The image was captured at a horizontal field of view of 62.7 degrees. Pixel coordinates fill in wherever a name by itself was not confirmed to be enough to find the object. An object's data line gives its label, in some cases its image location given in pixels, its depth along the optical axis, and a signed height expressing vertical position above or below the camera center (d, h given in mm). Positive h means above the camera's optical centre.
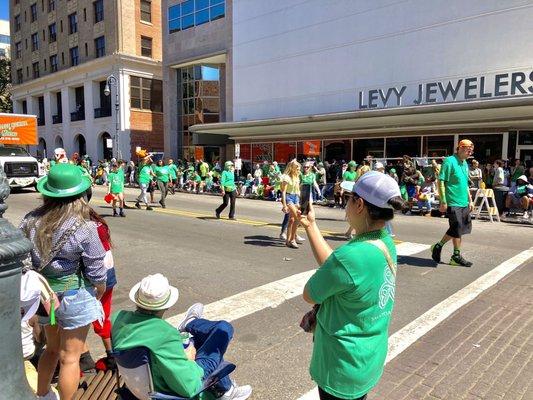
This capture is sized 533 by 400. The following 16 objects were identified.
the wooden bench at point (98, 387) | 3189 -1787
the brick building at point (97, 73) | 37031 +7020
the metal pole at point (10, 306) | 1672 -618
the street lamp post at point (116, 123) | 36438 +2247
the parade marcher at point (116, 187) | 12969 -1095
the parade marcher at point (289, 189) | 9000 -786
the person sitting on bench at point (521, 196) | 12922 -1305
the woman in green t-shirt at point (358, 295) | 2059 -692
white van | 20016 -802
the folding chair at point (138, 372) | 2295 -1180
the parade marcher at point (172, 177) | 20044 -1243
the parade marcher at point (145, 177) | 14359 -879
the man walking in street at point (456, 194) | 6816 -657
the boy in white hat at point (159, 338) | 2287 -985
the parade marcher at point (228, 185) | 12070 -938
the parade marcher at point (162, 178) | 15062 -952
